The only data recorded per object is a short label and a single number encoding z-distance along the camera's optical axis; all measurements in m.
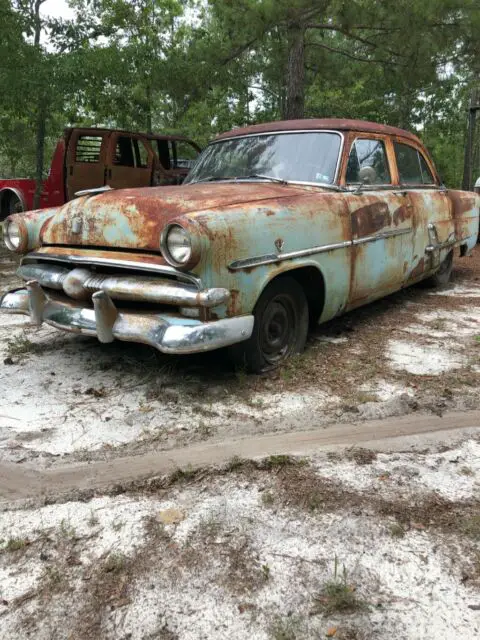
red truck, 9.00
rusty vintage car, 3.17
